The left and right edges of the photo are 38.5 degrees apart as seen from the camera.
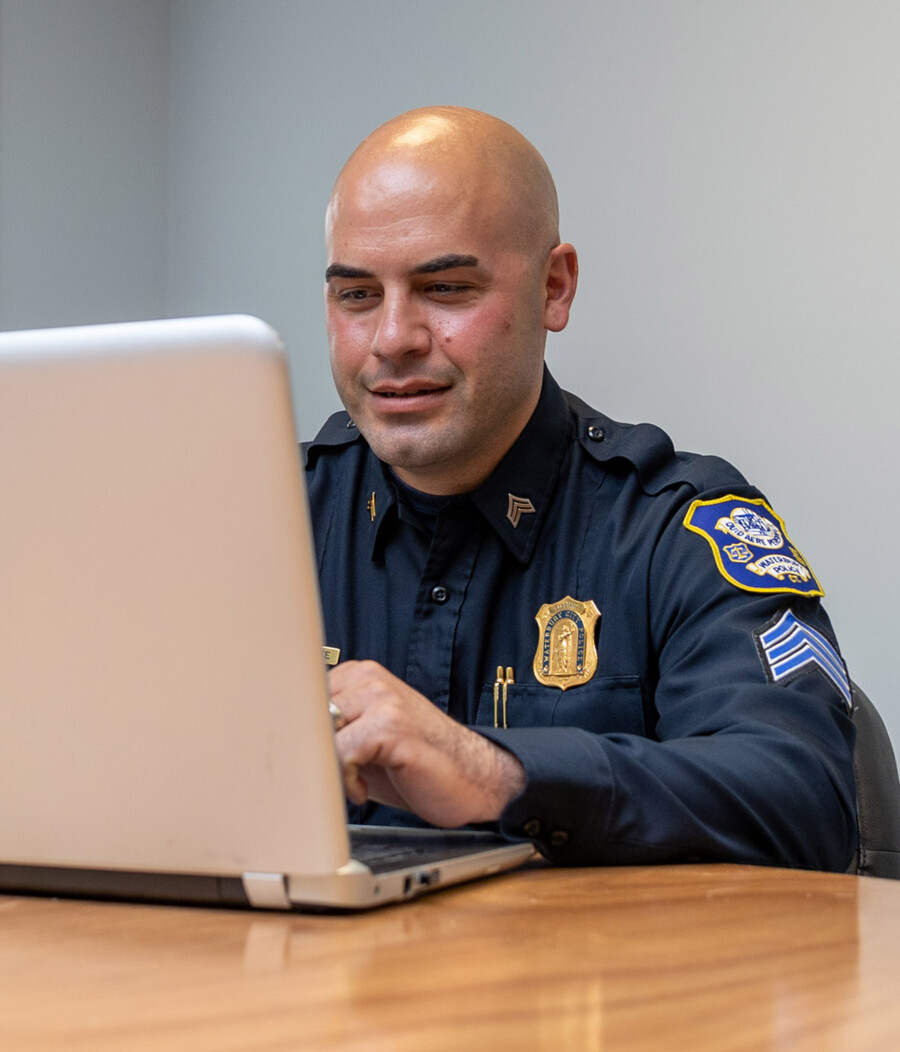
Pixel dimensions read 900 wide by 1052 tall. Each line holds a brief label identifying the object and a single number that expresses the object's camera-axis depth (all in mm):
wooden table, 515
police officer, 1250
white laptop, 657
